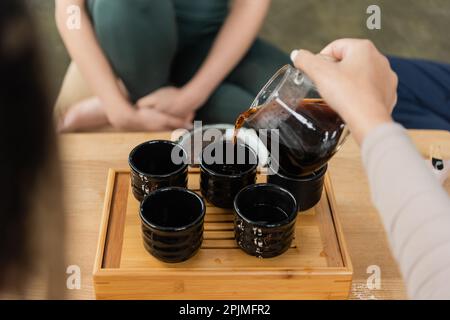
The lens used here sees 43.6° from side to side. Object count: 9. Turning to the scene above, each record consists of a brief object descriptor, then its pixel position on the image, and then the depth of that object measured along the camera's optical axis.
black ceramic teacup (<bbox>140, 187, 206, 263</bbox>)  0.84
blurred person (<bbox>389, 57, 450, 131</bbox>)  1.52
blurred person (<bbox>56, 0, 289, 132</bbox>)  1.68
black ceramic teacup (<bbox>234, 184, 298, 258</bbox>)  0.85
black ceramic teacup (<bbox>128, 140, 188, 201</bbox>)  0.93
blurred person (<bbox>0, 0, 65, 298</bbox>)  0.44
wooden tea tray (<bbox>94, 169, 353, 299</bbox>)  0.87
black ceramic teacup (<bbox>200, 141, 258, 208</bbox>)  0.94
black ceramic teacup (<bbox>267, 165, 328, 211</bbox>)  0.95
